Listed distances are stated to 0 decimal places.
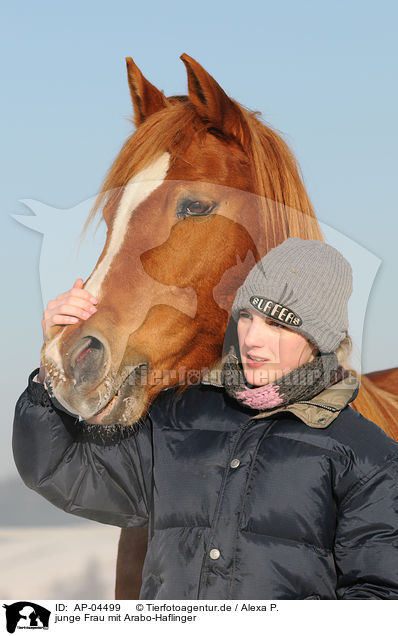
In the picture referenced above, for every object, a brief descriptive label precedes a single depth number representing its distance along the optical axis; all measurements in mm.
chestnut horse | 2636
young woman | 2574
